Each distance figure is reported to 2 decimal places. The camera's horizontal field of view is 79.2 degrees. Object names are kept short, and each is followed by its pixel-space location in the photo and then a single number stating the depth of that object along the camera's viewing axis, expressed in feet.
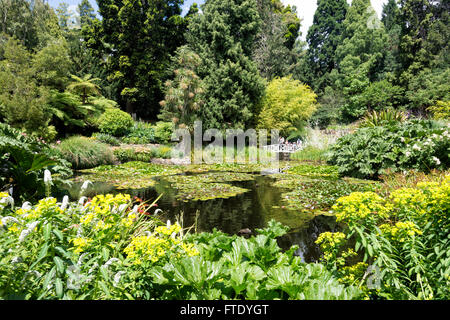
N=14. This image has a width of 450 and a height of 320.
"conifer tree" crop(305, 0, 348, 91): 101.71
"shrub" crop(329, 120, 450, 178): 20.52
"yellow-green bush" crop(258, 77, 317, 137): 51.51
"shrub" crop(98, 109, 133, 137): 44.57
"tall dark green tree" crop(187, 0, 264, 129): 44.09
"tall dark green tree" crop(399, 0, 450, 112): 61.77
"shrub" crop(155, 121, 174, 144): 46.37
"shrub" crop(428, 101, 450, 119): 44.44
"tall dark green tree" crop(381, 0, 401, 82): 73.51
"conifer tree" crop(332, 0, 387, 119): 84.07
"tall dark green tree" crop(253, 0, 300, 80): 68.44
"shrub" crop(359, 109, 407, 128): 32.45
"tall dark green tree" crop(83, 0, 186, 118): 58.90
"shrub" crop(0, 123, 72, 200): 9.85
